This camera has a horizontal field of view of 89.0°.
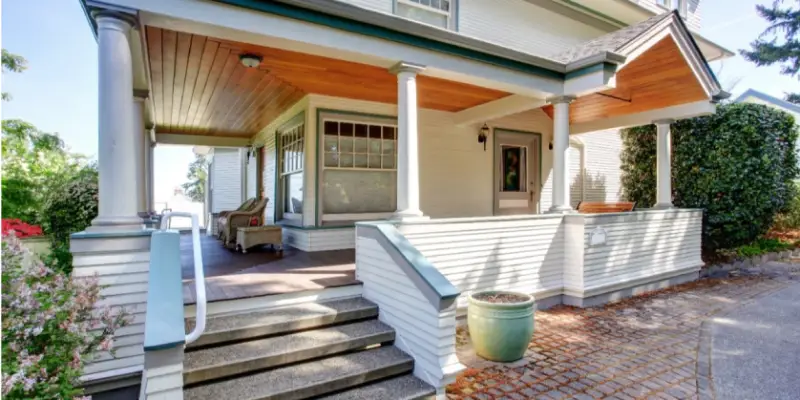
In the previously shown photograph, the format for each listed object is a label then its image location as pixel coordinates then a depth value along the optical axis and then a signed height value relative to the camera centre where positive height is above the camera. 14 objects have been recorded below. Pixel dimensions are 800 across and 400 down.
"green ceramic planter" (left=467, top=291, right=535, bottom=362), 3.64 -1.17
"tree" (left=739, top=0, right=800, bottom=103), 14.40 +5.77
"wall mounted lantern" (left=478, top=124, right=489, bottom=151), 7.68 +1.24
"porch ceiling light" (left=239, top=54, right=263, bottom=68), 4.44 +1.54
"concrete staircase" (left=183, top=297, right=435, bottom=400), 2.77 -1.20
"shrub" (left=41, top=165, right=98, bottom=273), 5.93 -0.16
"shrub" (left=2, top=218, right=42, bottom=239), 6.41 -0.48
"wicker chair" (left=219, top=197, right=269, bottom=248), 6.91 -0.35
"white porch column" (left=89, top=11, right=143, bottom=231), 2.94 +0.50
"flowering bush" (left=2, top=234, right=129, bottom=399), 1.95 -0.70
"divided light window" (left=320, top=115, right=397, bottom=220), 6.43 +0.56
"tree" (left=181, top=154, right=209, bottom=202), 32.75 +1.50
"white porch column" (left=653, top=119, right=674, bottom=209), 7.14 +0.62
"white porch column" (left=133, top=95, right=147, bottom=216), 5.32 +0.69
